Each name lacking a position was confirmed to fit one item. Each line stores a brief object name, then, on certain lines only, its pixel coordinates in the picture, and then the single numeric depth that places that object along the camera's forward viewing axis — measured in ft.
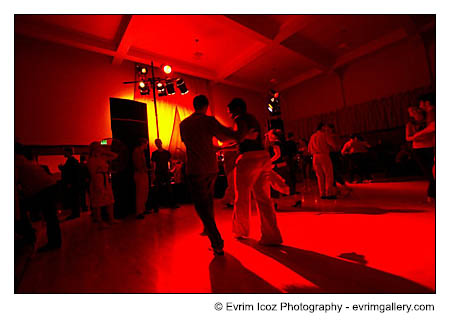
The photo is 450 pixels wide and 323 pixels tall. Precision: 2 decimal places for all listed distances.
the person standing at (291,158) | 12.65
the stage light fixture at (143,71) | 15.19
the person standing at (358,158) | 19.43
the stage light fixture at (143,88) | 14.84
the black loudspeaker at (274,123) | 19.56
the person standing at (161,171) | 13.50
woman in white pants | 5.89
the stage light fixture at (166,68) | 13.47
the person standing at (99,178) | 8.79
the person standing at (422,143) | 8.35
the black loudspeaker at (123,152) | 11.27
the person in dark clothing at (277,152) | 9.34
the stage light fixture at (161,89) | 15.48
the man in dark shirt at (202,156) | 5.50
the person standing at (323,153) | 11.87
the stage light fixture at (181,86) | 13.64
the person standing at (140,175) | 11.35
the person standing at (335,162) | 12.14
